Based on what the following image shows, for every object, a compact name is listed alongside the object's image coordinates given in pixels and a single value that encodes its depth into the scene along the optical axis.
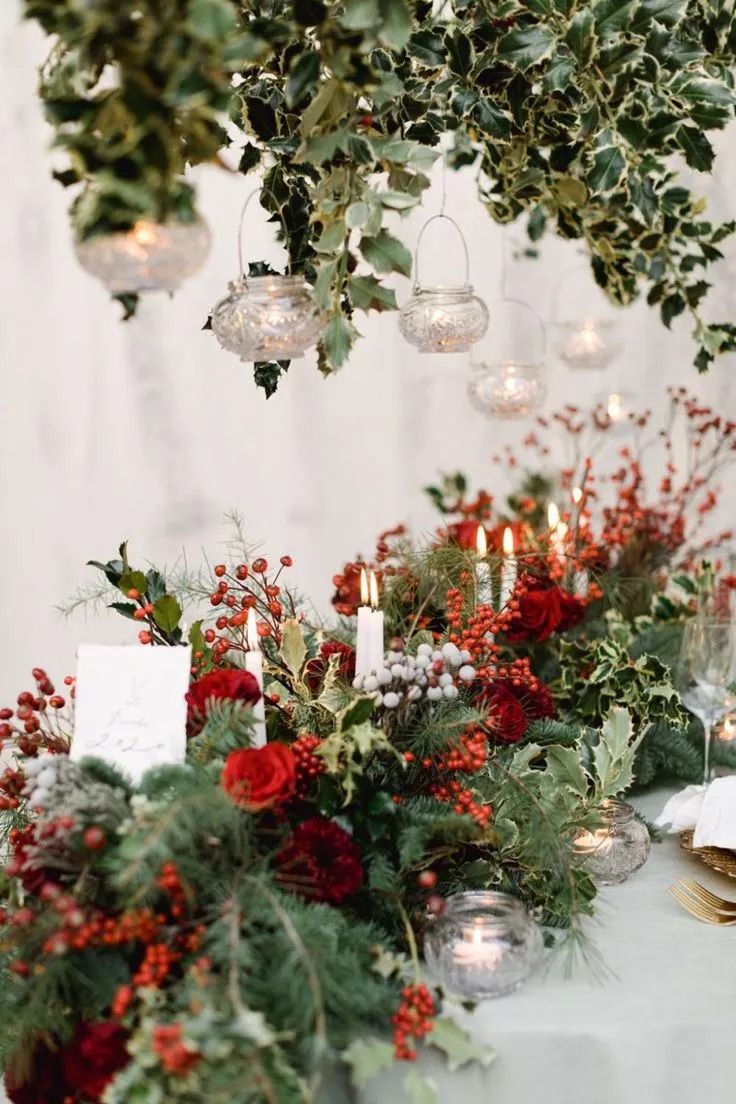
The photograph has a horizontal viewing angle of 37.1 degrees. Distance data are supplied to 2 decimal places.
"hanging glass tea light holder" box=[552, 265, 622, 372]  2.46
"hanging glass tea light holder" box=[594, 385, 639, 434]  2.72
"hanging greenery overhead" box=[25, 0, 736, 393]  0.75
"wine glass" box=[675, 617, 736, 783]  1.33
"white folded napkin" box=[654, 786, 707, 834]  1.31
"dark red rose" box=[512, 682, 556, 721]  1.33
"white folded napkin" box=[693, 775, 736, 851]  1.20
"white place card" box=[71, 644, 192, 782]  1.03
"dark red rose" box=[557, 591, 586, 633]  1.62
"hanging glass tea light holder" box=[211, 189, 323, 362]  1.17
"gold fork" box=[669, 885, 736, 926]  1.11
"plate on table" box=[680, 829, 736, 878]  1.19
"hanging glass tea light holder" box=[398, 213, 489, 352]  1.47
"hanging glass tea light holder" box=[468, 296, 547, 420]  2.13
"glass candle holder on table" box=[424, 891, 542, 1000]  0.94
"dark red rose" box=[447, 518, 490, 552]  1.69
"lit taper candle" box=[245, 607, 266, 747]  1.07
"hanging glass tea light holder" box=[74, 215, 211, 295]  0.84
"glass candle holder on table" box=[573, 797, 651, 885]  1.19
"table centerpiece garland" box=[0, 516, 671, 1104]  0.81
